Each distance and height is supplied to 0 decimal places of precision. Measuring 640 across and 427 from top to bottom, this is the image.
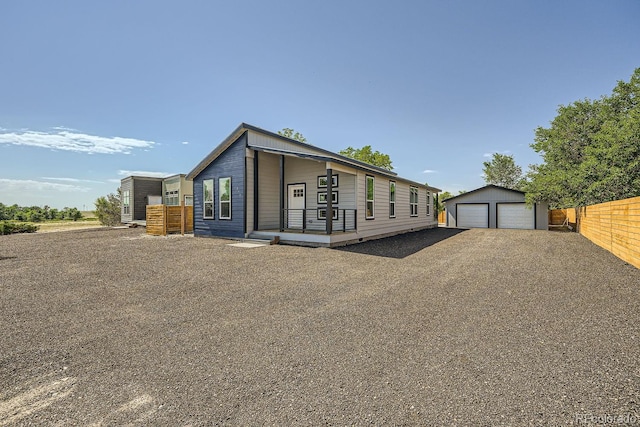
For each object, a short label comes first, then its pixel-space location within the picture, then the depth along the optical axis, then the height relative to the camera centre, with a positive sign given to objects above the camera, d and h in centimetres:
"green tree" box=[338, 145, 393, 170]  3706 +739
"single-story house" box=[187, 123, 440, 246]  1218 +95
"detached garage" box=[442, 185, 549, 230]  2083 +22
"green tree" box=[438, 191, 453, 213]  5229 +347
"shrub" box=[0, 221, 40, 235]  1767 -91
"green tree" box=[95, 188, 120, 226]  2686 +23
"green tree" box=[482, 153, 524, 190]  4871 +738
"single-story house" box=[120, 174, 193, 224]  2298 +165
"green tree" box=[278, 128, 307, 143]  3738 +1060
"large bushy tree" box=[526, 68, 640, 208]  1436 +401
